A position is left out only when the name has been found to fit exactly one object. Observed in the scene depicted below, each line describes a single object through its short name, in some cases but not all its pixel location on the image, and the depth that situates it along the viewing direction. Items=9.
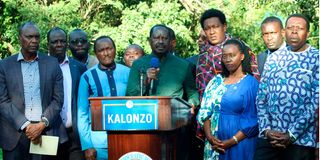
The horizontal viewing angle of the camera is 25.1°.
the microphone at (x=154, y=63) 6.66
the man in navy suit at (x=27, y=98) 7.29
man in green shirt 7.19
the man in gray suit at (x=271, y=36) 7.96
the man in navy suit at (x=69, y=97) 7.83
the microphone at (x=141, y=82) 6.52
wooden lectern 6.11
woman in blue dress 6.73
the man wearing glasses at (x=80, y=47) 8.64
